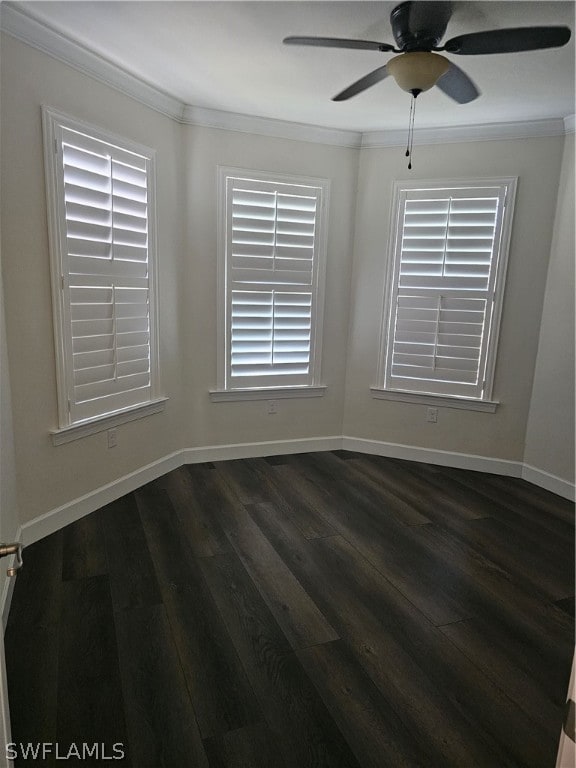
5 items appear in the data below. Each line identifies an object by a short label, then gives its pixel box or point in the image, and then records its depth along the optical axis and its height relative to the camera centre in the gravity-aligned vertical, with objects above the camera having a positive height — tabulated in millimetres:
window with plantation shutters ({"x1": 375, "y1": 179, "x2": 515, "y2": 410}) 3727 +141
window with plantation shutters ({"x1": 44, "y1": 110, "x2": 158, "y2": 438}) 2652 +131
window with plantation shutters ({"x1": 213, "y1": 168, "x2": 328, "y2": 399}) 3734 +155
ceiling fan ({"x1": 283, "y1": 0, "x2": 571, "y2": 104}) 1858 +1066
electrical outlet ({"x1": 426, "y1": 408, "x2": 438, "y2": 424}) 4113 -976
